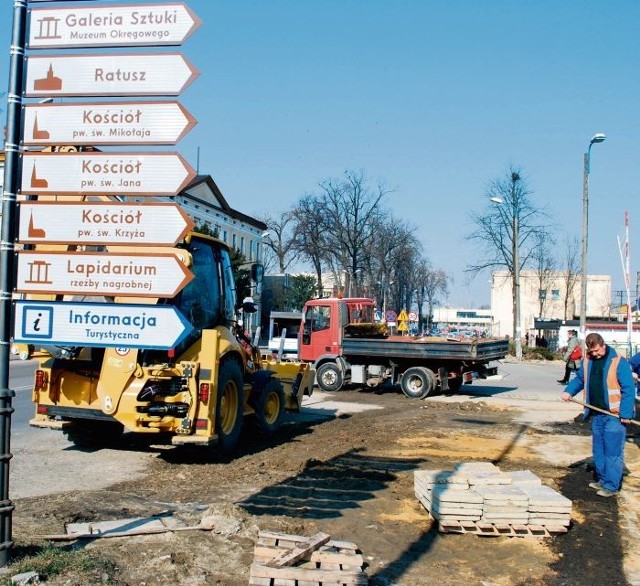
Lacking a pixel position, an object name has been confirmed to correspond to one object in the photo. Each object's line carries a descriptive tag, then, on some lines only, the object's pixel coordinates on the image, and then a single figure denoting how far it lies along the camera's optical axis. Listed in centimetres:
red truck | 1925
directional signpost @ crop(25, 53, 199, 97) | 538
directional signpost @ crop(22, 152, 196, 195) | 538
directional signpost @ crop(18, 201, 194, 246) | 542
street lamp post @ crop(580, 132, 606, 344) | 2889
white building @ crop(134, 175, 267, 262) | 5206
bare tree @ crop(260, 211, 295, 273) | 7512
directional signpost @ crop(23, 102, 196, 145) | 538
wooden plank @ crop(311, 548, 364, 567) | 508
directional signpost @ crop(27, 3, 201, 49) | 534
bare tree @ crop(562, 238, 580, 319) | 6750
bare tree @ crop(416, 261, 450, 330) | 6836
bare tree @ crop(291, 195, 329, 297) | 5089
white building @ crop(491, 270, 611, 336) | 7681
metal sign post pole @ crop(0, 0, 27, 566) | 501
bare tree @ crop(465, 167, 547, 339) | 4634
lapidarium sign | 541
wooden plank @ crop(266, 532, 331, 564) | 497
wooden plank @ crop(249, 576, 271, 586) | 479
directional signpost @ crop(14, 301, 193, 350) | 542
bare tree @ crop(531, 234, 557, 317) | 6616
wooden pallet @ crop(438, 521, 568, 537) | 641
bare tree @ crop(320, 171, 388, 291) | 4981
